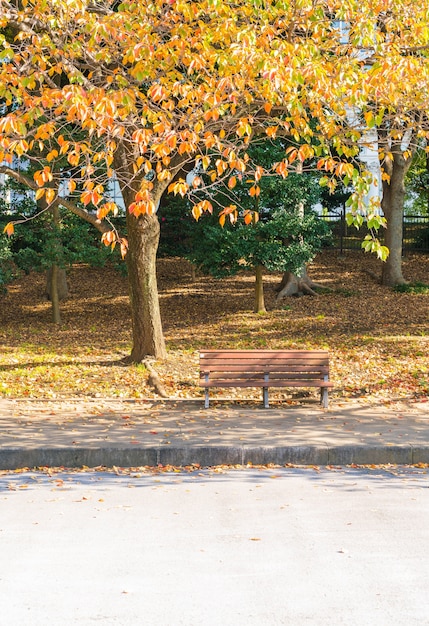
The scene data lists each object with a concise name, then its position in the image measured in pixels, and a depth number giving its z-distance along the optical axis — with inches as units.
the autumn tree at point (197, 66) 369.1
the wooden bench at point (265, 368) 479.5
